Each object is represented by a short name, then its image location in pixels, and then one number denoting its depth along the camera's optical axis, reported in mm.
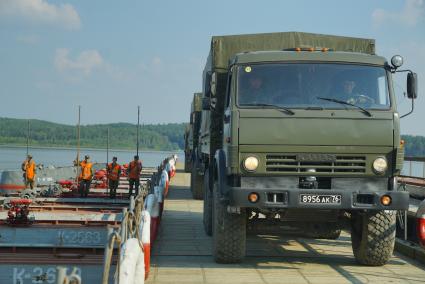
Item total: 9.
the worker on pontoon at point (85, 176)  21797
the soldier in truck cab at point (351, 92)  8727
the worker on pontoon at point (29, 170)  23594
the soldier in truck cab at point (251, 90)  8703
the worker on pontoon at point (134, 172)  22438
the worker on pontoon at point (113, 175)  21500
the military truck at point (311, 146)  8406
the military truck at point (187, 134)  34906
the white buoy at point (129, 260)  5989
